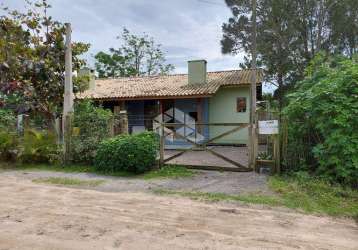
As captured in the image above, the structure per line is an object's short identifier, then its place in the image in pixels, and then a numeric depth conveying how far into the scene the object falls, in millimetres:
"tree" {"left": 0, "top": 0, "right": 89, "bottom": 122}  13422
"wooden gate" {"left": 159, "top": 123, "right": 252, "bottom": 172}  9812
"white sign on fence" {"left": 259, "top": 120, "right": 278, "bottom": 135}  9117
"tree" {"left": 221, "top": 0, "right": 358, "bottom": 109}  25878
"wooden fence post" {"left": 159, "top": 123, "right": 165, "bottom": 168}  10367
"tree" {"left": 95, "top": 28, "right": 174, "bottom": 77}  42062
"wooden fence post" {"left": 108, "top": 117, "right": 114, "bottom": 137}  11484
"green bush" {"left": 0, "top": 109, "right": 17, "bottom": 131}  12945
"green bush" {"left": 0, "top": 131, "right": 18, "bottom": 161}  12094
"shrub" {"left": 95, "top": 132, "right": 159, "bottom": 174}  9805
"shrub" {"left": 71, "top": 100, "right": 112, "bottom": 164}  11211
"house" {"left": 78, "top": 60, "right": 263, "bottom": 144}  18506
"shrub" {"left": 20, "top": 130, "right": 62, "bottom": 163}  11695
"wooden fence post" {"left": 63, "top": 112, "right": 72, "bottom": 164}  11492
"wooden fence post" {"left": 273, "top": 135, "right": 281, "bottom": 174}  9094
